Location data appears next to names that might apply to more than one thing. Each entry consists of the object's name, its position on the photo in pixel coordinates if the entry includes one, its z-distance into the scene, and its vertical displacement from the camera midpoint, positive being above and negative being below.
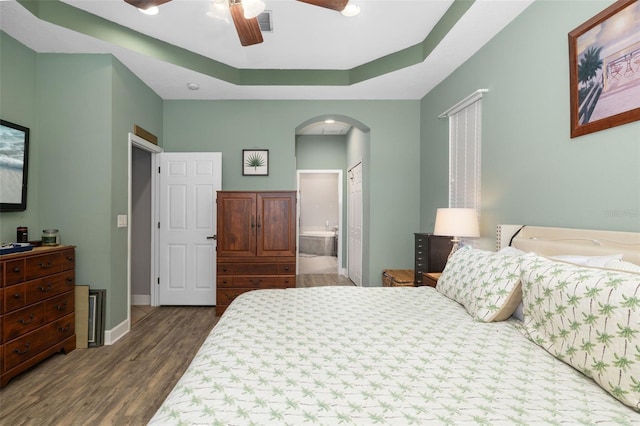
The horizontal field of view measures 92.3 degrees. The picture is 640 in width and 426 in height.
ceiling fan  1.79 +1.27
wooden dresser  2.13 -0.71
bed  0.87 -0.55
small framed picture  4.16 +0.71
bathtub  8.16 -0.75
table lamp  2.62 -0.06
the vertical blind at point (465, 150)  2.86 +0.66
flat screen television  2.46 +0.41
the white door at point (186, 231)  4.01 -0.21
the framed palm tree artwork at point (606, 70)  1.49 +0.78
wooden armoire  3.68 -0.32
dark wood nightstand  2.71 -0.56
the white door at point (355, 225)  4.86 -0.16
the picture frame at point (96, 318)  2.87 -0.97
